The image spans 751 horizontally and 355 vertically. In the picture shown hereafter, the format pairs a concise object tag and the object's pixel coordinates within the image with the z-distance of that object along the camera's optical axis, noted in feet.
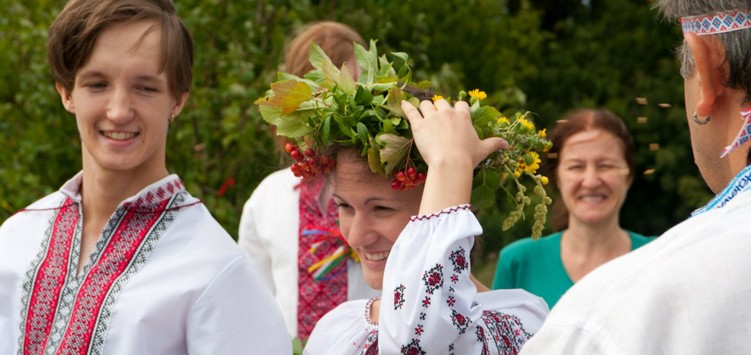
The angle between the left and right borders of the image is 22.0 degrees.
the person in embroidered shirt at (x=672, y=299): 8.50
